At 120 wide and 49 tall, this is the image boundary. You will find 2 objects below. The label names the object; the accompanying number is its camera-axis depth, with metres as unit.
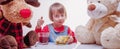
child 1.23
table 0.78
